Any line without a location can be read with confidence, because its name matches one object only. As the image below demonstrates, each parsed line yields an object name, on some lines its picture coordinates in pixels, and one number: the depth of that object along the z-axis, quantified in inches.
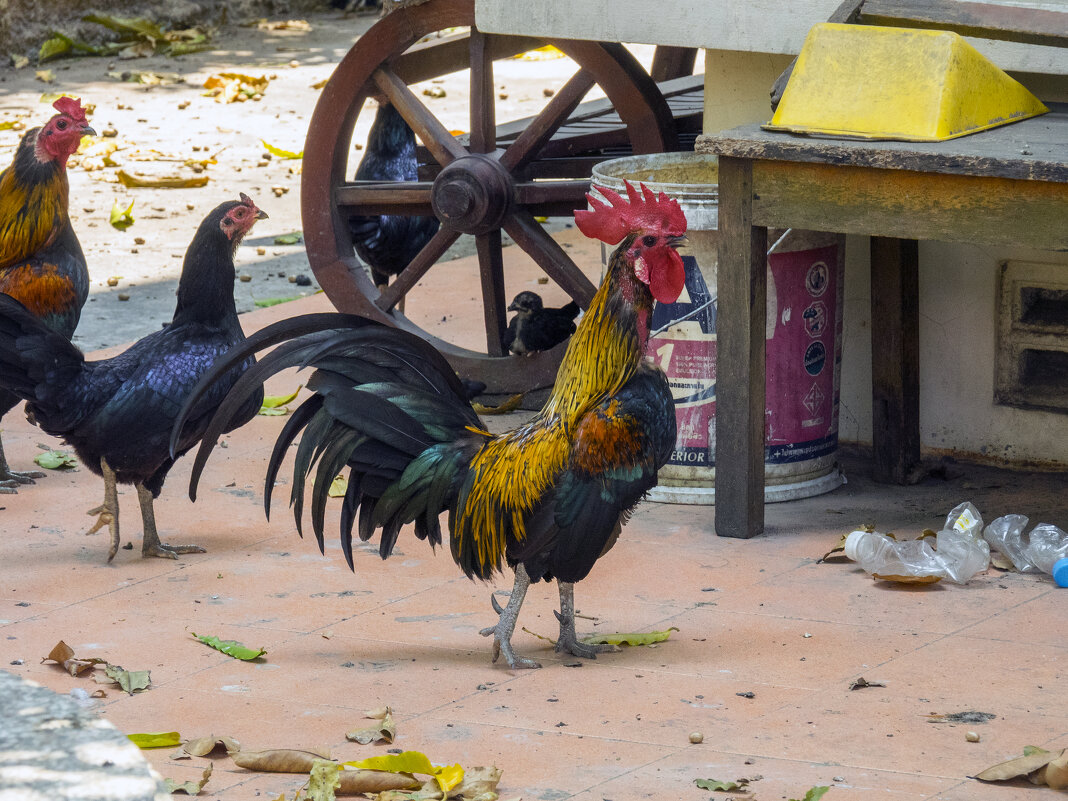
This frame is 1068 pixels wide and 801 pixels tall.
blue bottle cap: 354.9
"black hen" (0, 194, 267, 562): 368.2
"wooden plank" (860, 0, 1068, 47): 367.9
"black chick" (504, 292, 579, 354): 484.7
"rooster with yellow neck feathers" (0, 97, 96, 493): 442.0
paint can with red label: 408.8
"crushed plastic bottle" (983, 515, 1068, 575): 366.0
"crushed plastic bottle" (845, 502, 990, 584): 362.3
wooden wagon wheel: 473.1
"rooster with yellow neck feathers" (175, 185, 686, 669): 304.3
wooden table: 332.8
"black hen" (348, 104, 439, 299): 543.2
